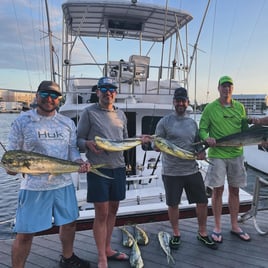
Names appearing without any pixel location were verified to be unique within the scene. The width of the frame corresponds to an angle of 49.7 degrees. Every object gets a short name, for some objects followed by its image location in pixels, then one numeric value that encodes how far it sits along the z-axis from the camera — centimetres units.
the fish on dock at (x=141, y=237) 338
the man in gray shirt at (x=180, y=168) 320
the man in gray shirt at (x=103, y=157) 269
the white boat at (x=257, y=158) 1536
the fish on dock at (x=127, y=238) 330
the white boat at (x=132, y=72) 662
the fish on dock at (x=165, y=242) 300
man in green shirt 336
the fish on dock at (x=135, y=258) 282
